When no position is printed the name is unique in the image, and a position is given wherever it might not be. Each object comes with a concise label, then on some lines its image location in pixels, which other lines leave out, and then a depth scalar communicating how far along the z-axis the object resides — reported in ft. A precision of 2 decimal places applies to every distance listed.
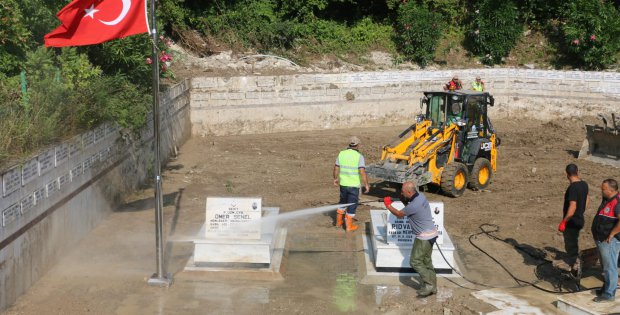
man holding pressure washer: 32.89
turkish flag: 31.40
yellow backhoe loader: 50.49
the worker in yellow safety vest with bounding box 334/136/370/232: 42.86
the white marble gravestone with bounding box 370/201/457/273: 36.14
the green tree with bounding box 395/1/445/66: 98.68
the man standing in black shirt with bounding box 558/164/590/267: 34.91
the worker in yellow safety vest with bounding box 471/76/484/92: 78.43
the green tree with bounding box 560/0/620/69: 93.45
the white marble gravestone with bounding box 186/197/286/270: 35.94
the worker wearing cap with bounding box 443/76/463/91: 64.11
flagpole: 32.01
